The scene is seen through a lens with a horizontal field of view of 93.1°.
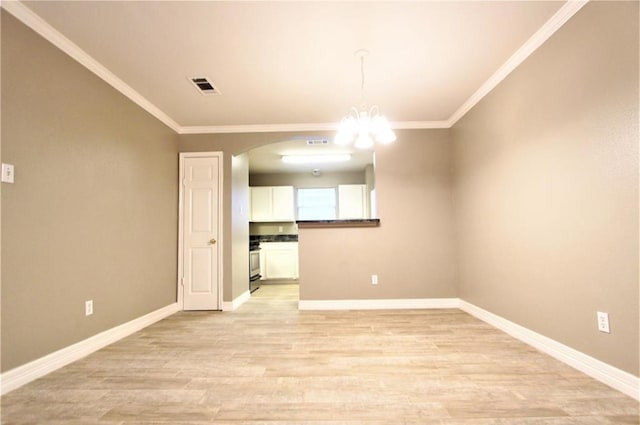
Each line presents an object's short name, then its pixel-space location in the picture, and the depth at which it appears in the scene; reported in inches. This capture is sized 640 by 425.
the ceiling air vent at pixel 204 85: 111.1
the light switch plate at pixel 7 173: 72.1
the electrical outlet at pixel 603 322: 71.5
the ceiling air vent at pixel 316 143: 195.3
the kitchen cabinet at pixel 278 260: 245.9
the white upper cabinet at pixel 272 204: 264.8
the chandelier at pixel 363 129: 94.7
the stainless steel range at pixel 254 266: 214.8
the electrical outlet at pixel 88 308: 95.2
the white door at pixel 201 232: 152.7
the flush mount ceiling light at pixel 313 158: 226.5
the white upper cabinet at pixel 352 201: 262.8
